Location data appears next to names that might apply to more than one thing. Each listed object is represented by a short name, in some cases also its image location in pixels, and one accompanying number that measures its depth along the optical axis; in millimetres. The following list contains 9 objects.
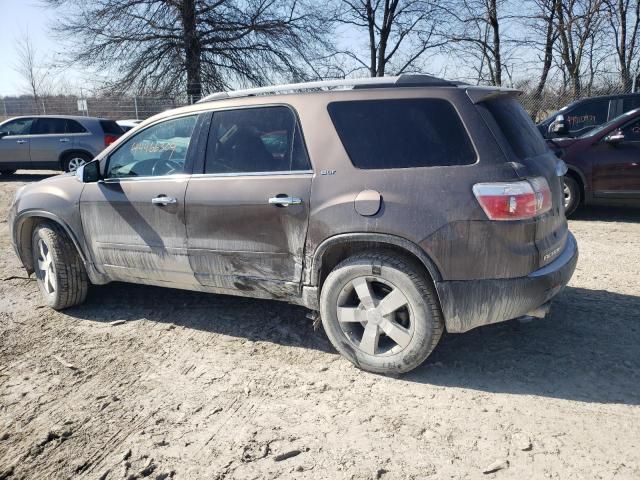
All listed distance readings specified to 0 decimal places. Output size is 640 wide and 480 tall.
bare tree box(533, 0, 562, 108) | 20878
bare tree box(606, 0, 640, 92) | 19172
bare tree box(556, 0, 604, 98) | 19656
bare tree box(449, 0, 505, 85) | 22203
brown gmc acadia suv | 2877
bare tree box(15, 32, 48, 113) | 27383
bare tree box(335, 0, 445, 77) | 25584
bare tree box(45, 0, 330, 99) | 23172
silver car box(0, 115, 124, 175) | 12914
